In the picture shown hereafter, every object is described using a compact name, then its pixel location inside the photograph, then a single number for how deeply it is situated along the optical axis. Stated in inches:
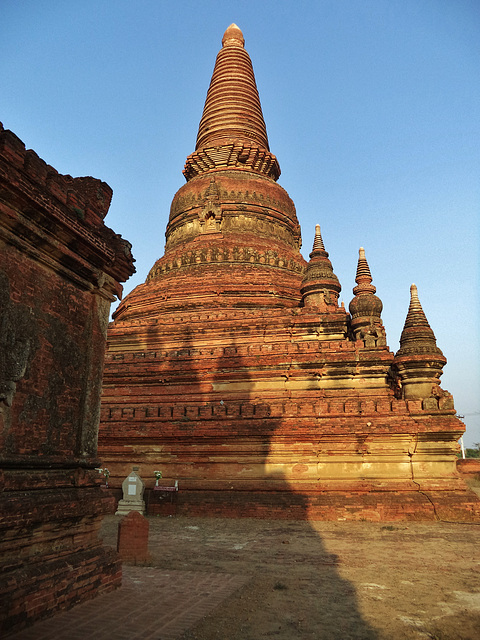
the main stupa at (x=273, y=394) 559.5
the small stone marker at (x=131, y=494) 533.6
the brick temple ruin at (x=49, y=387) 223.8
